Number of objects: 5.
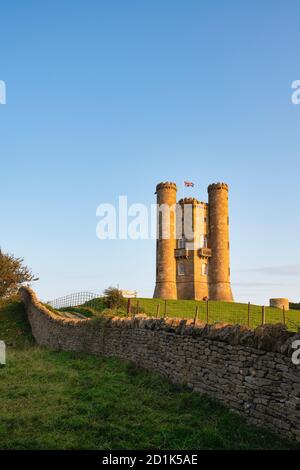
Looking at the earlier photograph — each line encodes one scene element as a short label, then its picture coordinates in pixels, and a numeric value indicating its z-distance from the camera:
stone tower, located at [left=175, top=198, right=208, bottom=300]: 56.98
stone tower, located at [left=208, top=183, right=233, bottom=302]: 57.47
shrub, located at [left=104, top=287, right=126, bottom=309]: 31.16
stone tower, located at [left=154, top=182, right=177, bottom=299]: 56.47
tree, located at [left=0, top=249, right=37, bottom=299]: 35.25
